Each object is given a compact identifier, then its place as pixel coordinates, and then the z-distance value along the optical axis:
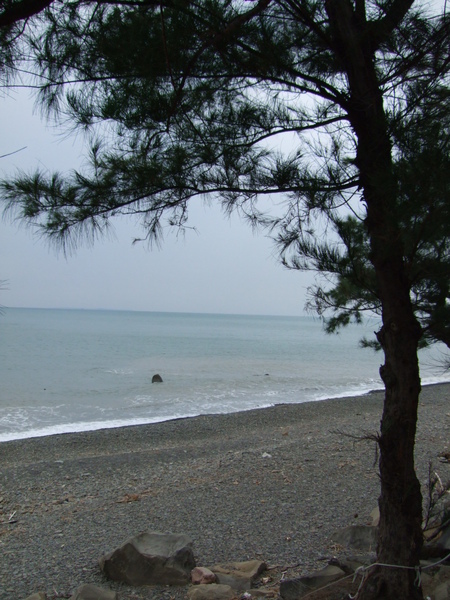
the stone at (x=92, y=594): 2.97
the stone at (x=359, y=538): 3.77
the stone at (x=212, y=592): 3.09
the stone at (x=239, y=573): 3.34
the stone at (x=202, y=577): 3.35
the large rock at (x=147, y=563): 3.43
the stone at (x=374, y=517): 4.25
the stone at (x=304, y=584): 2.95
